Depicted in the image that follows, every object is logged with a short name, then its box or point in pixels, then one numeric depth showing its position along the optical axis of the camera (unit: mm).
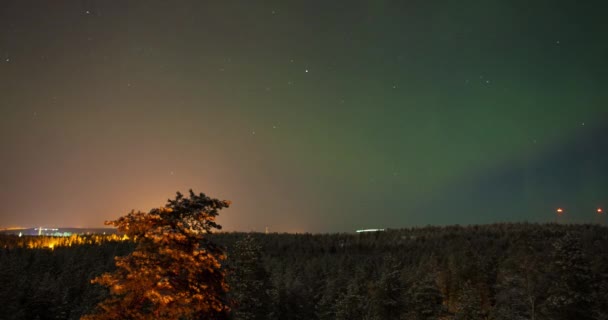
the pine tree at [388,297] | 49031
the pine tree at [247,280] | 41531
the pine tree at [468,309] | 44938
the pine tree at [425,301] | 51188
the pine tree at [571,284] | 31328
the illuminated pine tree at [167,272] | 16797
